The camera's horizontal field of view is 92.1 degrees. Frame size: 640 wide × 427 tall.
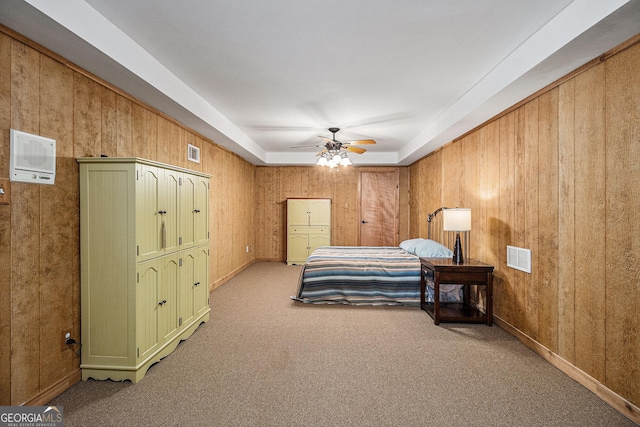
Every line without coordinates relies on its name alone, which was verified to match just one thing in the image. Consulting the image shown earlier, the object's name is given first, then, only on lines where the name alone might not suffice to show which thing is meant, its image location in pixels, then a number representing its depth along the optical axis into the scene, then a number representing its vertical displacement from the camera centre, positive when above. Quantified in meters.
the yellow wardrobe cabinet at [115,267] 2.22 -0.41
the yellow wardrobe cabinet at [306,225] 6.95 -0.32
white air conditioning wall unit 1.81 +0.33
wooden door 7.33 +0.10
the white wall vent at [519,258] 2.87 -0.46
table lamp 3.48 -0.12
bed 3.97 -0.93
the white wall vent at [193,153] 4.14 +0.80
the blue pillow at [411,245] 4.64 -0.53
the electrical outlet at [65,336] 2.14 -0.88
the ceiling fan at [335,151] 4.84 +0.96
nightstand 3.28 -0.74
